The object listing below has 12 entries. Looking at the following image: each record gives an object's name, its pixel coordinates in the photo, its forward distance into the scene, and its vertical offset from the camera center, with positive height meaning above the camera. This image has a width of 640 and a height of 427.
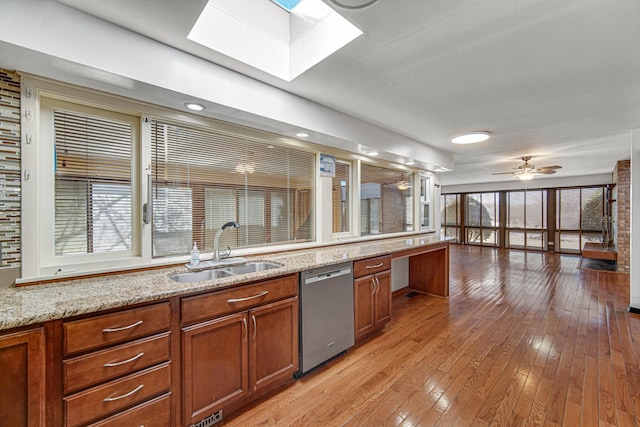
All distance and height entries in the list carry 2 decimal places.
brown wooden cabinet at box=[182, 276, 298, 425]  1.58 -0.87
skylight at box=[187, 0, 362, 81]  1.74 +1.27
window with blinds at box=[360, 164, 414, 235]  4.04 +0.21
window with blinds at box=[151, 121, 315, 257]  2.19 +0.24
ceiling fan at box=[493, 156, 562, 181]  4.96 +0.77
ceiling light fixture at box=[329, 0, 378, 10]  1.34 +1.06
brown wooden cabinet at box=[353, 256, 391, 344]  2.64 -0.86
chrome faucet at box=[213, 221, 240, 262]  2.29 -0.23
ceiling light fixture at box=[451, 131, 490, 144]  3.62 +1.04
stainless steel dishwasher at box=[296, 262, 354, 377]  2.15 -0.87
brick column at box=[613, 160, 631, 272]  5.38 -0.02
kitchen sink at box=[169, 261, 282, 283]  2.04 -0.48
